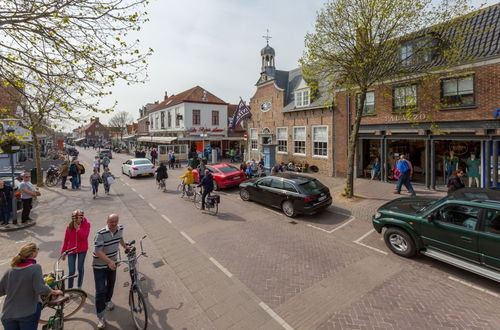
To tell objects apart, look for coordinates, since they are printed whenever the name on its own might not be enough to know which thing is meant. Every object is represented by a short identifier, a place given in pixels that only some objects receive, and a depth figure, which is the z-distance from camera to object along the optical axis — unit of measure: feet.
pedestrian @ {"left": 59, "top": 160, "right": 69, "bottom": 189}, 47.52
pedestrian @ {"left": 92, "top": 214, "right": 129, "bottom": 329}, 12.23
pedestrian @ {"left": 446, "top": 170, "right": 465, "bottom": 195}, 26.84
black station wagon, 27.84
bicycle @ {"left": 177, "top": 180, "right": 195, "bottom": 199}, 37.86
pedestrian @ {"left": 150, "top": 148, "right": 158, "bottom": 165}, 83.55
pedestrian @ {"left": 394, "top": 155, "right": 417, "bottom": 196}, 33.96
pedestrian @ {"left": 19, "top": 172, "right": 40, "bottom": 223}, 26.71
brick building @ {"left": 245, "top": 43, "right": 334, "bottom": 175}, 54.80
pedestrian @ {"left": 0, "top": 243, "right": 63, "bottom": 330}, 9.40
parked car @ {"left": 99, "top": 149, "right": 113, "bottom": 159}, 107.78
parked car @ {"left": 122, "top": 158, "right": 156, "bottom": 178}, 59.06
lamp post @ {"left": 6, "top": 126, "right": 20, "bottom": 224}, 26.91
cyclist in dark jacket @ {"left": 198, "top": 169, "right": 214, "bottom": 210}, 31.22
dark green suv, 14.87
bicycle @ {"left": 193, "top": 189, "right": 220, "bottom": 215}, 30.25
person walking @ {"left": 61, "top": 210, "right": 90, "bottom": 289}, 14.52
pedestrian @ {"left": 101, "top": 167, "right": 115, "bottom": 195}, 40.19
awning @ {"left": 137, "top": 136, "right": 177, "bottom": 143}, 99.97
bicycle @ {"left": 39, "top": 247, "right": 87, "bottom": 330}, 10.76
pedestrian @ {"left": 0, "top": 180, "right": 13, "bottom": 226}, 26.47
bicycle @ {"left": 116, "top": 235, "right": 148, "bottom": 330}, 12.01
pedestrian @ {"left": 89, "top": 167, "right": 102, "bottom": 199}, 39.60
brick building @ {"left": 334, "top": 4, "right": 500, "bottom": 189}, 32.48
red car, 42.93
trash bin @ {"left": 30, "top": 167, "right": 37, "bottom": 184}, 49.96
